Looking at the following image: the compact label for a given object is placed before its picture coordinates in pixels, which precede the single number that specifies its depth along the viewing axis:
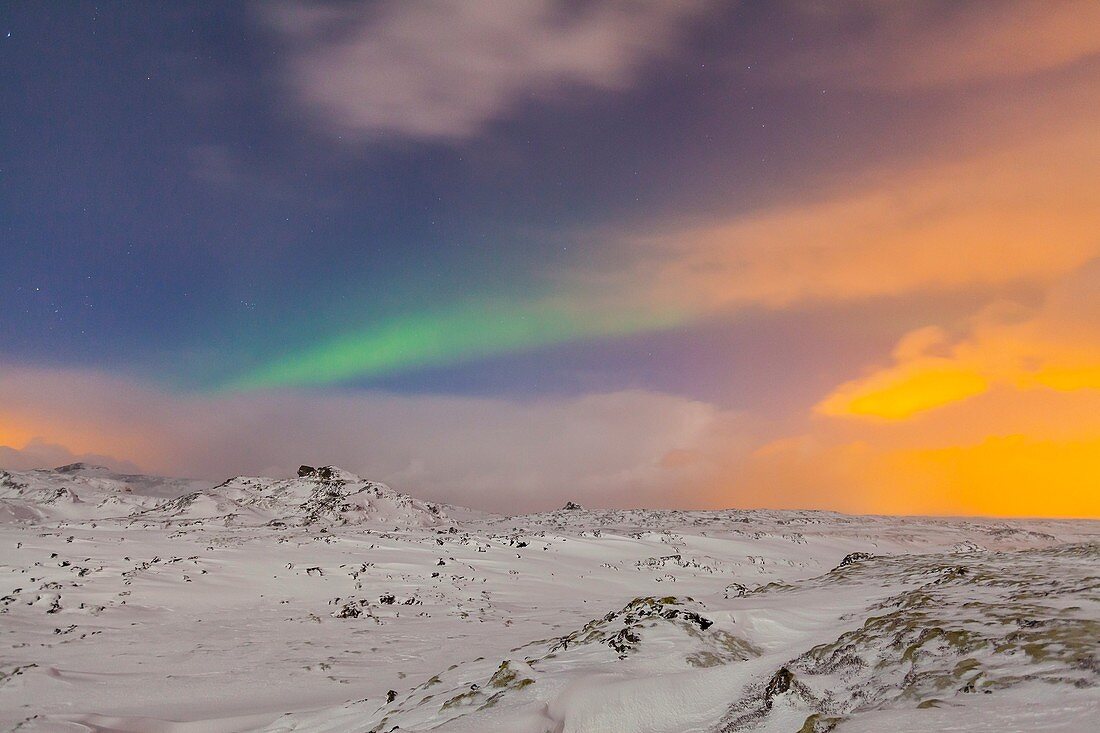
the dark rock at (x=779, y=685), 4.29
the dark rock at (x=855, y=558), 12.31
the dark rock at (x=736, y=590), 11.34
